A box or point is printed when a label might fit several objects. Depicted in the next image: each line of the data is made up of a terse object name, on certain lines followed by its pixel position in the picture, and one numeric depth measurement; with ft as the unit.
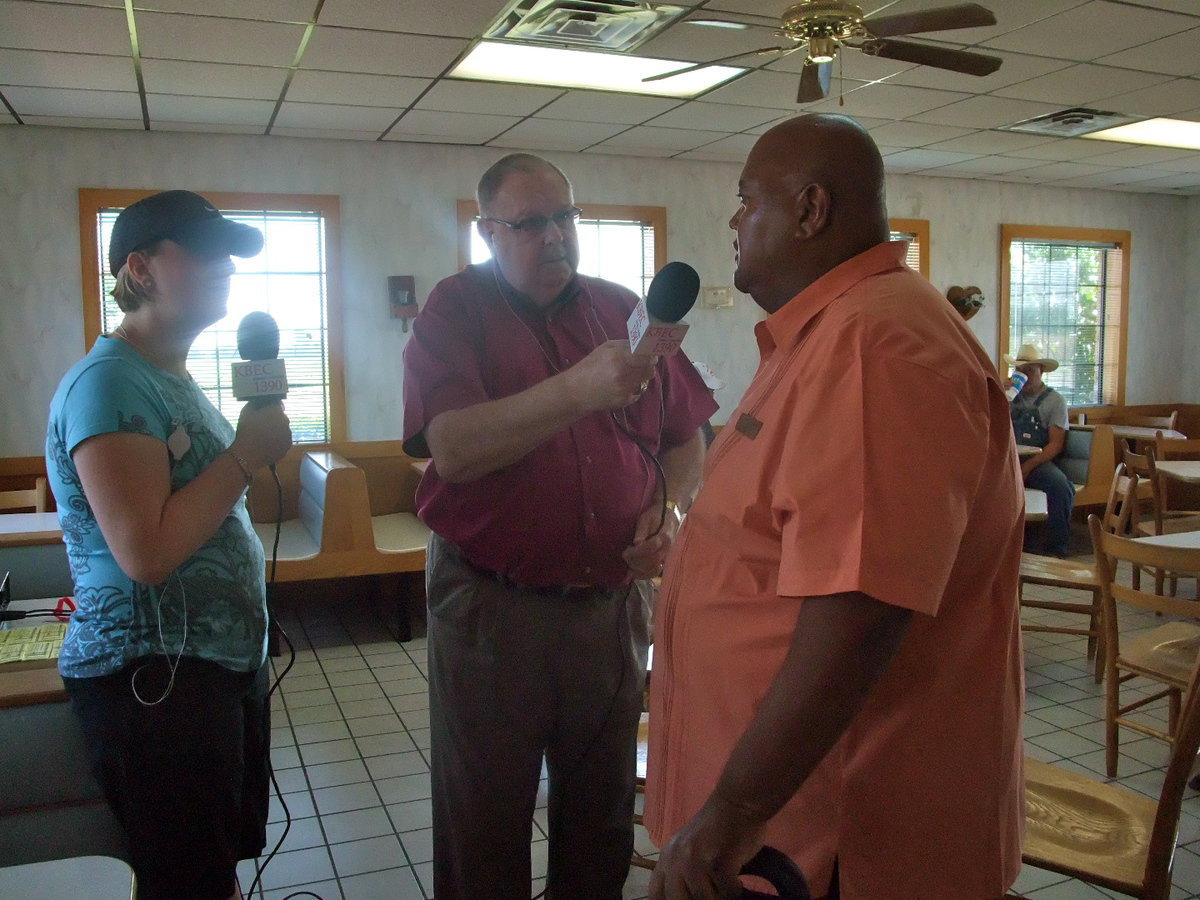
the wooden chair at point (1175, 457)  17.73
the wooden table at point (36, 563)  10.39
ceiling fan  10.25
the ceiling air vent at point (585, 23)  11.78
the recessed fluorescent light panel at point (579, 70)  13.96
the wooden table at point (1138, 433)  23.40
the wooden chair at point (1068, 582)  12.57
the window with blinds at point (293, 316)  18.34
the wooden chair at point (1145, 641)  9.11
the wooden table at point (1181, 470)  16.94
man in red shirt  5.24
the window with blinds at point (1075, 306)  26.14
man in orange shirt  2.88
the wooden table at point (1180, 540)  10.94
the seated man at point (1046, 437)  19.70
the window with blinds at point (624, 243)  21.11
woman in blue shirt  4.61
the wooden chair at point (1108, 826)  5.34
